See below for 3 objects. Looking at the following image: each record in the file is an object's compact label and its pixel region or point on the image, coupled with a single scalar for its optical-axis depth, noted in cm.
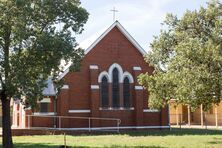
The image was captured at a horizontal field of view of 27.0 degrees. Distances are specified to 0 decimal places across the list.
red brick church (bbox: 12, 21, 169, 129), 4272
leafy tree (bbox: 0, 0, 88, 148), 2381
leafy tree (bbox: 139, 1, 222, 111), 2369
